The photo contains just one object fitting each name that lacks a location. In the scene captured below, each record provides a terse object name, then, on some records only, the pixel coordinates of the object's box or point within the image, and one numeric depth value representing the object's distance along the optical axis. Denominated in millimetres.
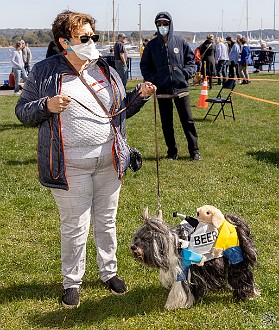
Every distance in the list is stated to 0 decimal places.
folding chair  10898
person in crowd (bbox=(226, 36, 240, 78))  19031
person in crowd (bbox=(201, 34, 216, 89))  18719
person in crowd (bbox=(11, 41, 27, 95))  16672
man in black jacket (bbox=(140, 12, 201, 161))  7113
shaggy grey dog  3225
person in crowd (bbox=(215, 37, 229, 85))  19422
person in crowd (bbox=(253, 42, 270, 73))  25422
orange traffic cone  13430
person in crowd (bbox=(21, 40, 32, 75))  18344
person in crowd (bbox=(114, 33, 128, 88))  14999
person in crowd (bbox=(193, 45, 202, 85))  18791
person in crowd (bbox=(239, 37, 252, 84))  19109
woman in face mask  3176
